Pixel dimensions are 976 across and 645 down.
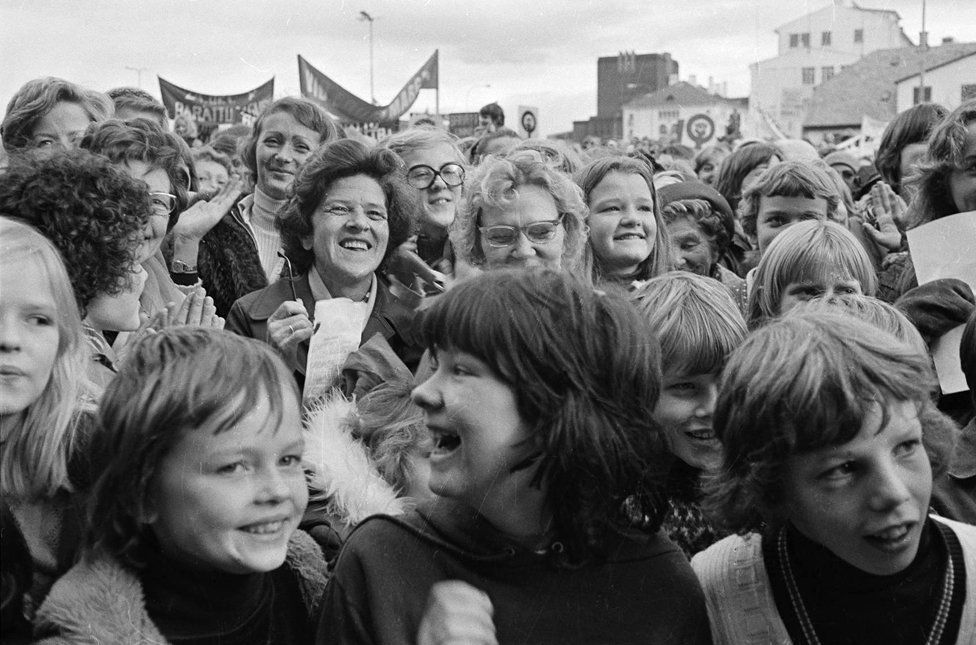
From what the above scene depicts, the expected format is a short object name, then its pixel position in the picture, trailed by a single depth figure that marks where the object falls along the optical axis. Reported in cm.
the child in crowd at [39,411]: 216
